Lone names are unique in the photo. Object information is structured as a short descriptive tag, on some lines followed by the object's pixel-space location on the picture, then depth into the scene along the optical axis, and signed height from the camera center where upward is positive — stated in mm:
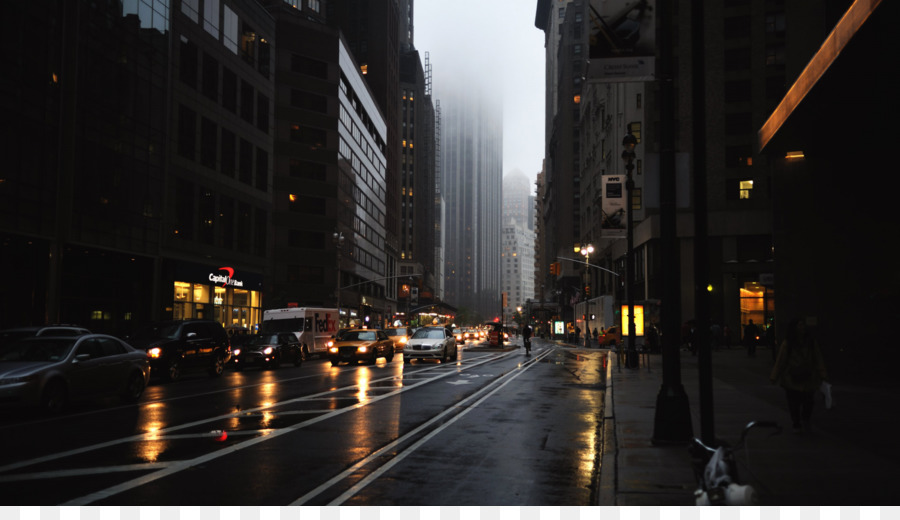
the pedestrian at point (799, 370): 11164 -761
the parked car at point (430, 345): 33688 -1202
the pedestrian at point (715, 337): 42881 -1059
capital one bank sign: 47688 +2552
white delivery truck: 39438 -322
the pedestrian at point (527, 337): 41728 -1050
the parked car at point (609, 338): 60656 -1534
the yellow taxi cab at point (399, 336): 46500 -1104
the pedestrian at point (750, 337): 38438 -922
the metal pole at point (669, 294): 10062 +338
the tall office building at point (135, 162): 30750 +7999
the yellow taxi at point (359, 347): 32688 -1258
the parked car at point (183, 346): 23125 -901
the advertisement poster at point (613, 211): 29297 +4231
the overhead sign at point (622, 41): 10812 +4011
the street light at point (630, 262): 23000 +2079
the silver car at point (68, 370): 13586 -1047
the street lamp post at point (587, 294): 47719 +1788
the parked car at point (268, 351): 30170 -1381
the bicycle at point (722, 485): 4727 -1081
